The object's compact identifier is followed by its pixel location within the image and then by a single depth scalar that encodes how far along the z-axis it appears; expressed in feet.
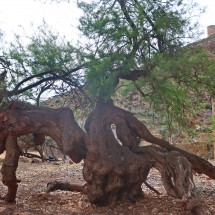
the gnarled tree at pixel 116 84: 16.65
